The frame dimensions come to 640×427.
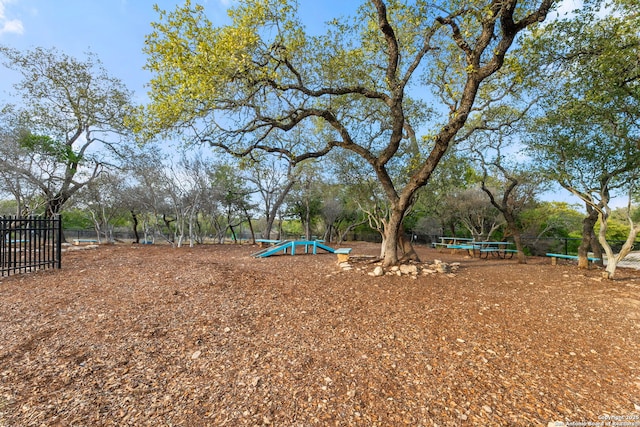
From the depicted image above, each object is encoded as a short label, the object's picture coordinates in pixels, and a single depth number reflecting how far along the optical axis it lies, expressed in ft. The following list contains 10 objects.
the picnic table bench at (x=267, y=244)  42.35
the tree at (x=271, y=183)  52.95
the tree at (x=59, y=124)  38.68
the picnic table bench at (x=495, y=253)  40.31
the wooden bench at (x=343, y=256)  24.76
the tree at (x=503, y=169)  29.71
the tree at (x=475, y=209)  50.26
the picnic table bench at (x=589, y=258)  29.66
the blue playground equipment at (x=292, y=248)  32.01
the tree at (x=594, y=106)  17.67
